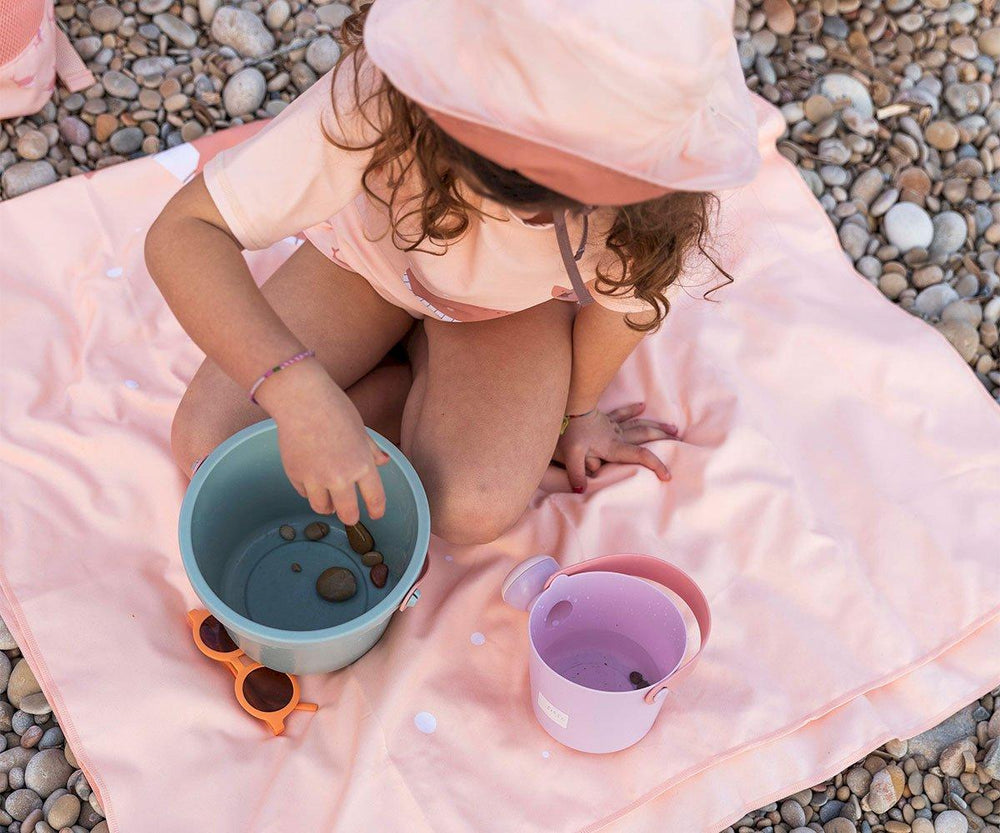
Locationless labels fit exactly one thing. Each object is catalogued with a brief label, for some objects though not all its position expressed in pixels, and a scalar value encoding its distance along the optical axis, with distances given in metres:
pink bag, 1.59
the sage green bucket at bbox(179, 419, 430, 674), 1.07
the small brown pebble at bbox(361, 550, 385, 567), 1.29
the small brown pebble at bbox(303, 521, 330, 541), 1.33
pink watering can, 1.12
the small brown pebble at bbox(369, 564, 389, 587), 1.27
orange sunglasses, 1.21
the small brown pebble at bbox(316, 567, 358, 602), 1.26
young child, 0.76
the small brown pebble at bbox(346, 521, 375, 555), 1.27
